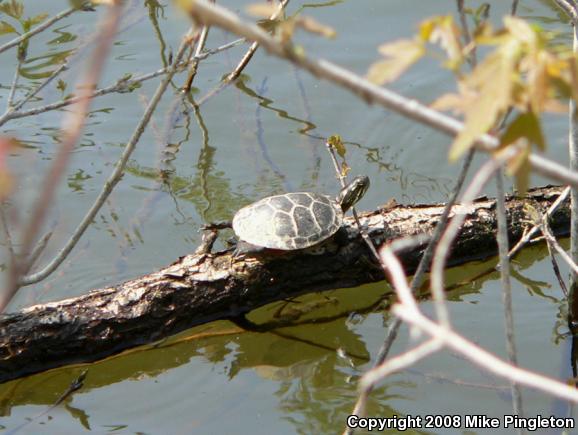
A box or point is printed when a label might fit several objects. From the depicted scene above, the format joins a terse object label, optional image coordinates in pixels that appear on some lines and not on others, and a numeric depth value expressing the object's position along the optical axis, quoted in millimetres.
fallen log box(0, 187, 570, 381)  7266
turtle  8159
